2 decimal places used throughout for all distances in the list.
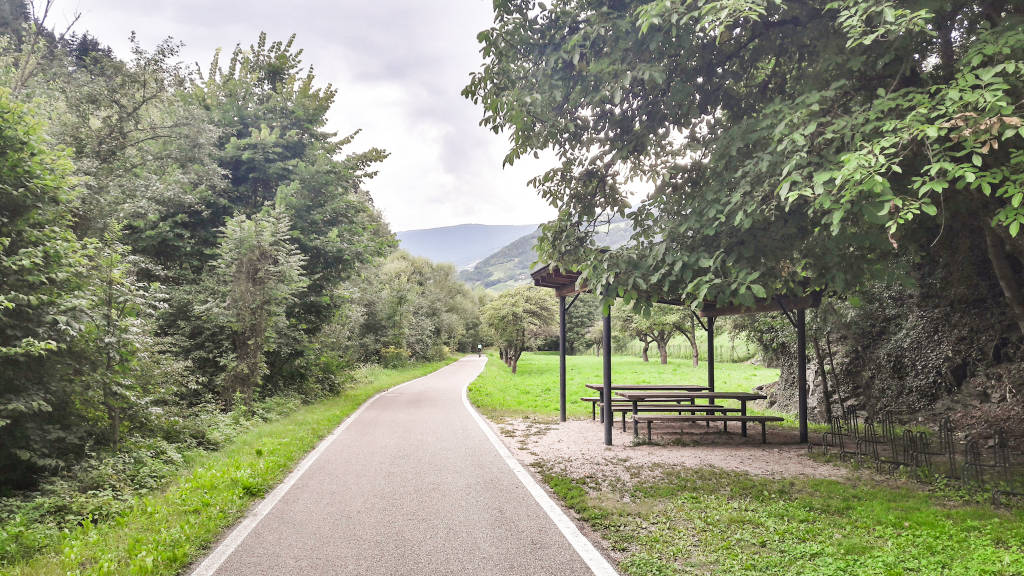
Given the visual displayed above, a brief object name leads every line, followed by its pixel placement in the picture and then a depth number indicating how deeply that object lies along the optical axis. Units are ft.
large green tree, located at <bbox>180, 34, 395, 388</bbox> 47.50
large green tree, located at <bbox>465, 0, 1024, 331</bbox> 13.04
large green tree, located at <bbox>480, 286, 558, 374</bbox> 98.63
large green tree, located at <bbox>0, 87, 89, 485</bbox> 18.95
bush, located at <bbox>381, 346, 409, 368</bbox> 99.71
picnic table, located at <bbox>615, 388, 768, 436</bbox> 31.05
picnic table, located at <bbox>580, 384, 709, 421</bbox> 39.50
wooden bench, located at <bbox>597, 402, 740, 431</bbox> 32.91
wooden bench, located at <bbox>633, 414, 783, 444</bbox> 29.89
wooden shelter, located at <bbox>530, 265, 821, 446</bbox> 30.22
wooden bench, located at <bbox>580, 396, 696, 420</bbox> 37.42
